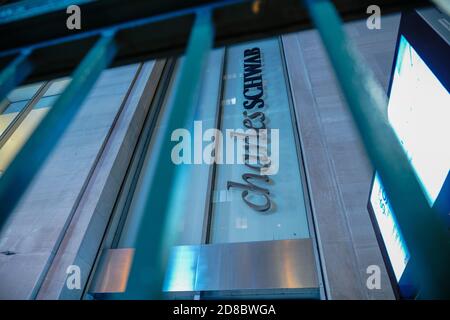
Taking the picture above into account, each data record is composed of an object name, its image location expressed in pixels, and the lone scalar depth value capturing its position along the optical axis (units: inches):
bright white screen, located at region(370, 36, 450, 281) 63.1
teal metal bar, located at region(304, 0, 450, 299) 24.8
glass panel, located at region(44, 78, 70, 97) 322.3
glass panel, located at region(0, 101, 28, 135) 287.3
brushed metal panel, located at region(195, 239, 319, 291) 168.6
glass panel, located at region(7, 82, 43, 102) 319.3
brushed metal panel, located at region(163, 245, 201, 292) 180.2
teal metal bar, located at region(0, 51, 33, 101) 58.6
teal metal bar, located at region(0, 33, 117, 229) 41.7
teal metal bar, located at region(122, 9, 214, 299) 27.4
